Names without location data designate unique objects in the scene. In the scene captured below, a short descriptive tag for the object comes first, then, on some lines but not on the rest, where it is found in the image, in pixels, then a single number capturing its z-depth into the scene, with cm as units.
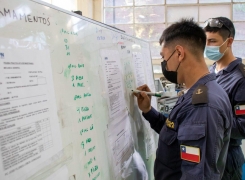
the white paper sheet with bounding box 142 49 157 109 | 173
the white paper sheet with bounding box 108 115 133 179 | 103
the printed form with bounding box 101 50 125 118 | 103
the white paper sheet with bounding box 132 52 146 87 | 148
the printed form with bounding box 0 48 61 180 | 51
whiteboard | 53
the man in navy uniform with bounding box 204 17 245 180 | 142
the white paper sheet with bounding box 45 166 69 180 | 63
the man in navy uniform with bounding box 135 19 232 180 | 85
